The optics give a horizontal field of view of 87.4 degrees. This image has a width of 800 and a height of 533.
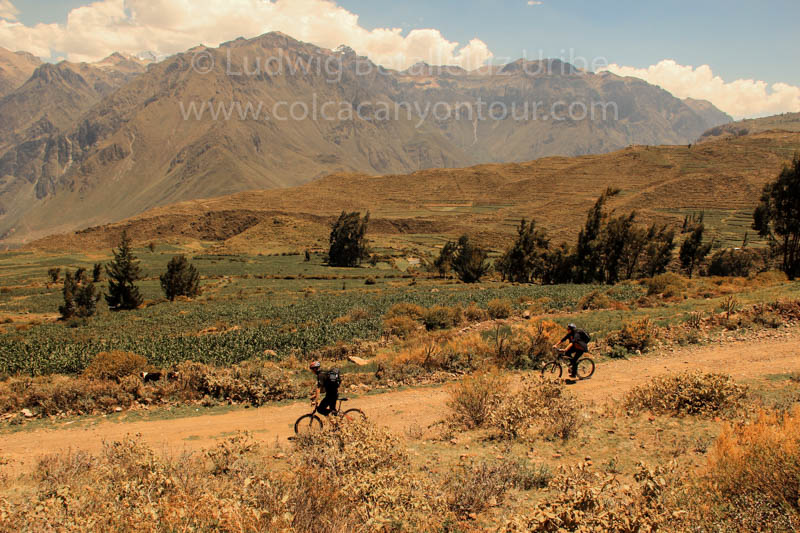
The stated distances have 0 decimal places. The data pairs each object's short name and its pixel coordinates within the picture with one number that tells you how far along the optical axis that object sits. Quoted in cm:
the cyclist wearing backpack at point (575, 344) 1315
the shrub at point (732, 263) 5852
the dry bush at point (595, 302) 2497
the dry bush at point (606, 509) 486
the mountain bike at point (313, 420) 946
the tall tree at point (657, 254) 5775
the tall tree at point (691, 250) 6045
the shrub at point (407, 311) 2409
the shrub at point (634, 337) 1633
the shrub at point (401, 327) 2111
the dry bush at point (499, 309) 2377
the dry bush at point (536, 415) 899
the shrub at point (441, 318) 2286
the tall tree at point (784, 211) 3691
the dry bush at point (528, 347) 1570
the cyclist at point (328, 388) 996
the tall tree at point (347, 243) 8600
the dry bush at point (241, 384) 1357
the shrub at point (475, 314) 2391
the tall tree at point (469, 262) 6053
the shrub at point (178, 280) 4850
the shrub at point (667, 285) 2711
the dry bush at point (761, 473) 514
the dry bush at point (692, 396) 904
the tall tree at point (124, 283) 4250
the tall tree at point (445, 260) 6962
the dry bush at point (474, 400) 1022
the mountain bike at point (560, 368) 1372
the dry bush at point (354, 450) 726
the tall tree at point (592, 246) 5088
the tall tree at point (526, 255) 5753
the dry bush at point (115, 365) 1420
